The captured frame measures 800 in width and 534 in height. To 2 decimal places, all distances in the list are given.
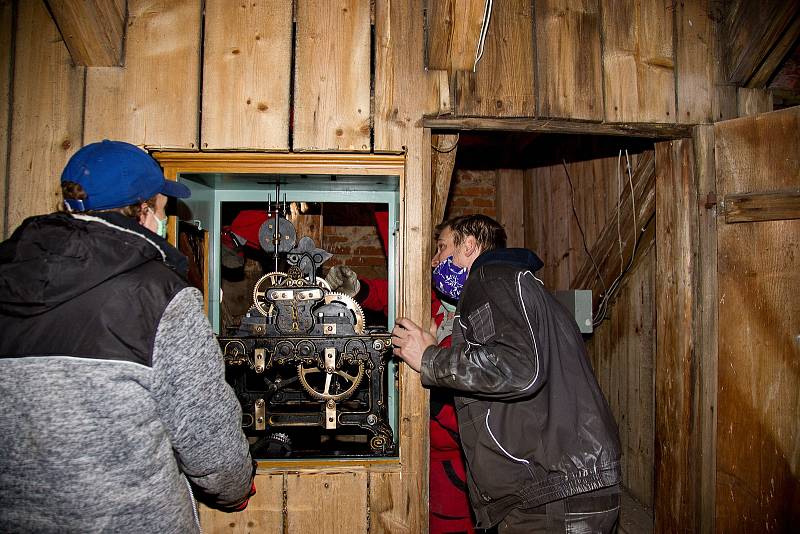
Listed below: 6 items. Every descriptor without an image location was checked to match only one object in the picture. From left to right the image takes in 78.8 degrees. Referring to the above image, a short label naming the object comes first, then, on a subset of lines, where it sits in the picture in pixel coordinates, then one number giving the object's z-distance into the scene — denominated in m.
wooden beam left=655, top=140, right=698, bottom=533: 1.99
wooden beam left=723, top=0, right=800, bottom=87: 1.85
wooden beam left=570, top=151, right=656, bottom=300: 2.79
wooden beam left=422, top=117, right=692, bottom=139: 1.87
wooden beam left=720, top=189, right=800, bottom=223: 1.77
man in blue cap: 1.05
